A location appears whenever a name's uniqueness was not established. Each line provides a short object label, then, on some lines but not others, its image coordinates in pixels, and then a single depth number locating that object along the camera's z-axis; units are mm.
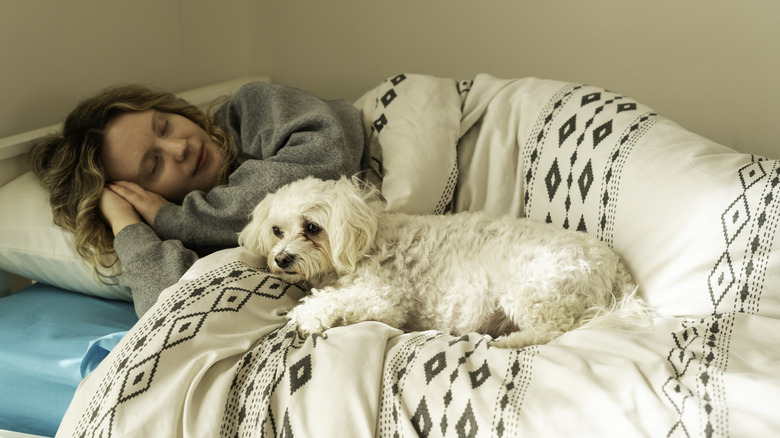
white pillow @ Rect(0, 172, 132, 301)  1657
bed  1000
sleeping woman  1633
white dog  1320
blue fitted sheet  1413
